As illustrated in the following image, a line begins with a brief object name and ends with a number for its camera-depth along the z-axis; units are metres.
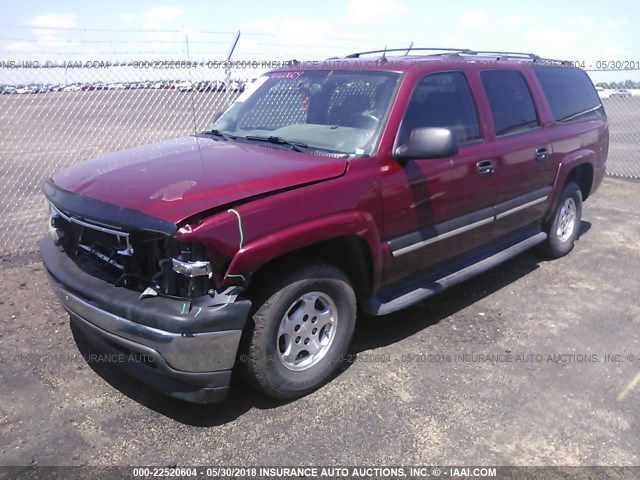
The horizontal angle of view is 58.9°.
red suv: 2.80
